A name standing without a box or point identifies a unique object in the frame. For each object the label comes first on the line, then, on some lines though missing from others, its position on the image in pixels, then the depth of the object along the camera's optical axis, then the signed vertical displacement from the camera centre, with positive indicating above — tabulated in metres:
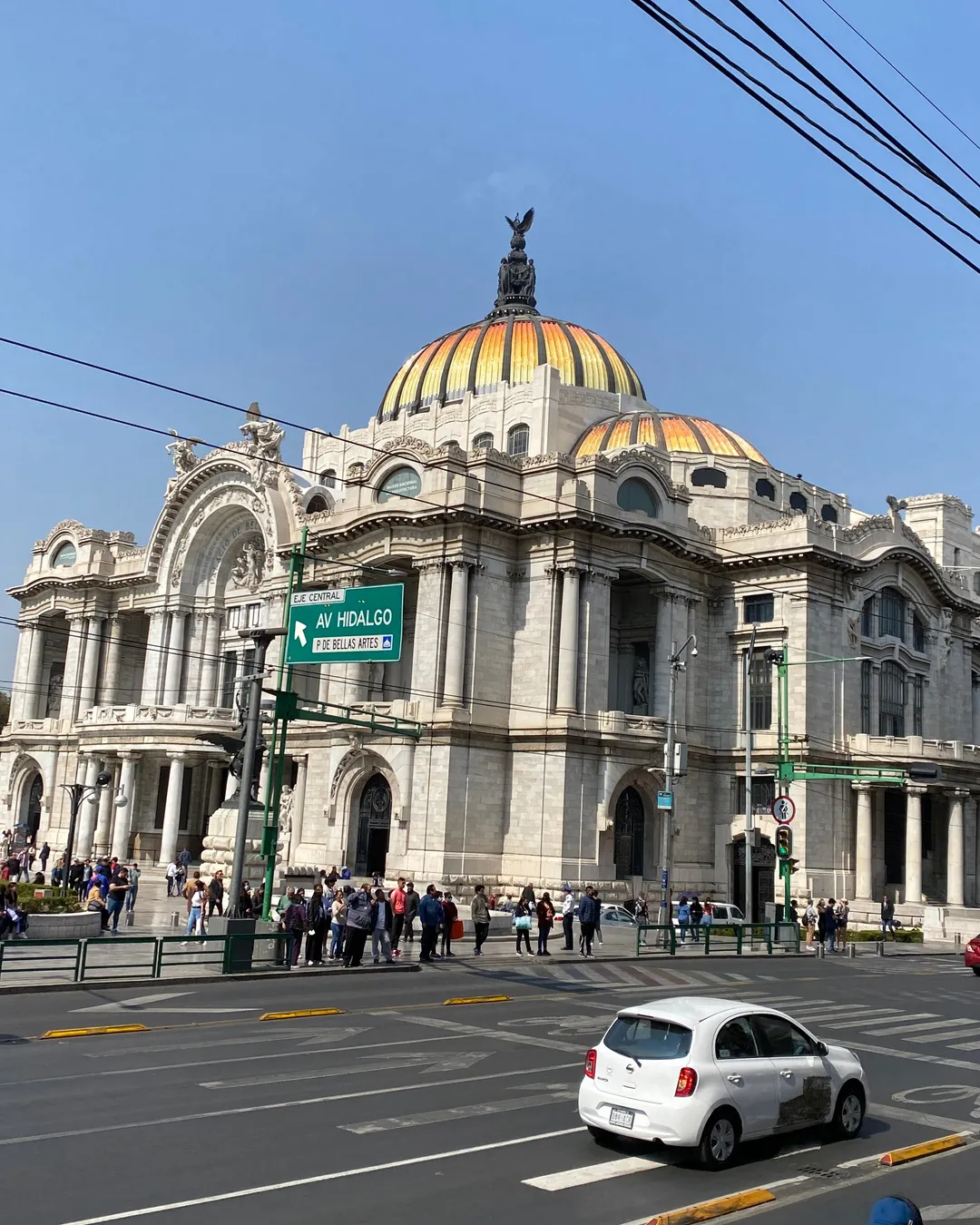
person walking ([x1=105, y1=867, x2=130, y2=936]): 31.52 -1.77
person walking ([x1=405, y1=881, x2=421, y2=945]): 32.81 -1.66
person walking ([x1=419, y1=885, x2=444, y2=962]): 28.89 -1.76
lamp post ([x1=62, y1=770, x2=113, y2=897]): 40.28 +0.94
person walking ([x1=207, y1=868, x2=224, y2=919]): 34.72 -1.66
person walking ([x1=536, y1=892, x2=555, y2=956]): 31.61 -1.74
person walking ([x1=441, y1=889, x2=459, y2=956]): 30.59 -1.85
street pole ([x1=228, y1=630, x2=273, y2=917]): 26.20 +1.12
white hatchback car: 11.05 -2.02
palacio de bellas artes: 48.28 +8.86
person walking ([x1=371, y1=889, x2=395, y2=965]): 28.23 -1.97
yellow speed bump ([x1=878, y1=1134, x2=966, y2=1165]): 11.42 -2.62
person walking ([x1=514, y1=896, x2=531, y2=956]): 31.58 -1.82
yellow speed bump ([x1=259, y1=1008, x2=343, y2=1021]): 19.52 -2.82
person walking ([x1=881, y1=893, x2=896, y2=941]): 45.09 -1.66
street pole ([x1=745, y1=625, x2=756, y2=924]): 40.75 +2.29
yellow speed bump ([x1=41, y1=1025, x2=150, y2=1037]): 17.22 -2.89
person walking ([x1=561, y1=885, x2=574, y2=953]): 33.66 -2.00
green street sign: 28.02 +4.95
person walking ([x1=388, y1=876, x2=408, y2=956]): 31.25 -1.77
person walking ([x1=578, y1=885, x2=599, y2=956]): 32.09 -1.68
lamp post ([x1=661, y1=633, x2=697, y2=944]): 37.91 +2.40
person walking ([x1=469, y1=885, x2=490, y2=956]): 31.50 -1.74
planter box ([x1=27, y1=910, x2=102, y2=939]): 29.28 -2.41
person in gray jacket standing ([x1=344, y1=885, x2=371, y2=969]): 27.31 -1.92
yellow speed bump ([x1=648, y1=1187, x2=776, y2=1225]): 9.34 -2.68
